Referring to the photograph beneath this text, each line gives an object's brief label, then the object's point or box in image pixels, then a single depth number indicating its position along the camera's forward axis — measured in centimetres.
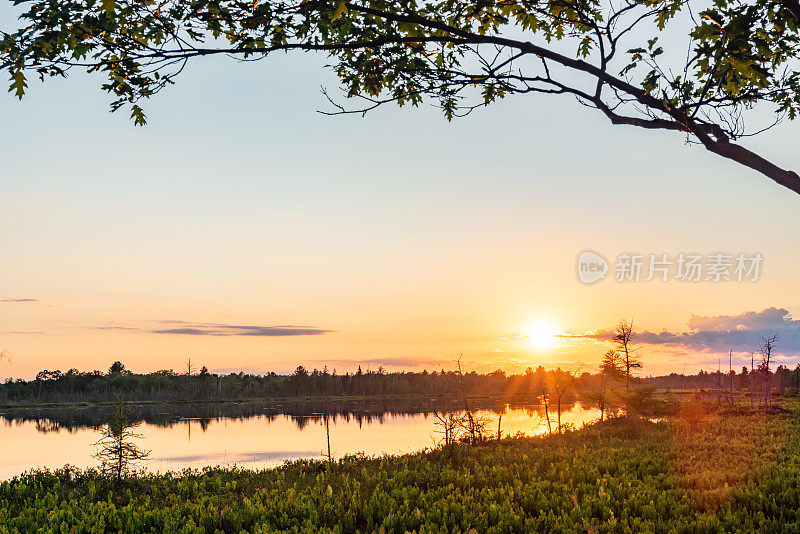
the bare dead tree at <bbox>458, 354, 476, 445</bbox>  2812
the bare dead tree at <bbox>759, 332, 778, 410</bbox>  5201
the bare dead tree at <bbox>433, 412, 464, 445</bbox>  2548
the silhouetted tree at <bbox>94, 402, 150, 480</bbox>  2595
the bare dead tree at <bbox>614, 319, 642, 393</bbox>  5753
